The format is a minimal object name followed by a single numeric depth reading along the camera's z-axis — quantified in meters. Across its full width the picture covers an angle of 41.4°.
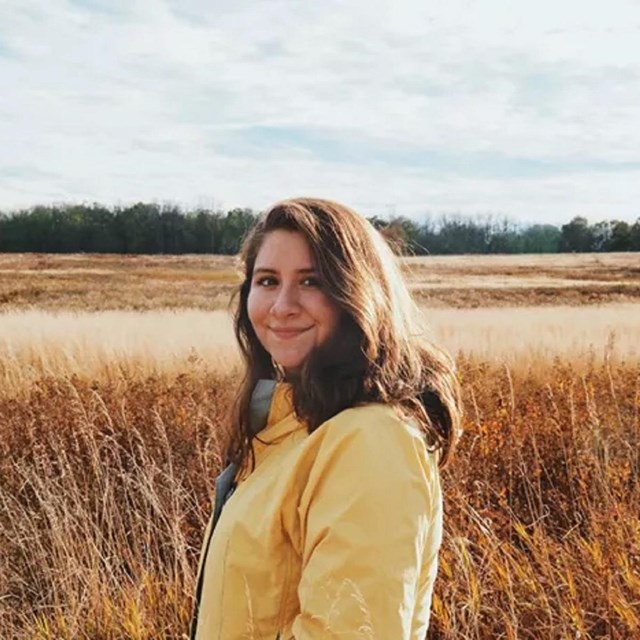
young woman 1.30
